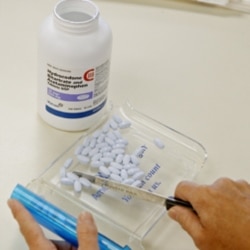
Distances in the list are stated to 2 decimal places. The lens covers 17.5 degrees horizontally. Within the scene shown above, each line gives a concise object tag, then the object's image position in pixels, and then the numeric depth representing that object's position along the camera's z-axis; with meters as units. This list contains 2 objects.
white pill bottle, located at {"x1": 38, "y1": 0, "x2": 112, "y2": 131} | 0.78
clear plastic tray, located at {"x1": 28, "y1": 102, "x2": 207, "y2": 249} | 0.77
